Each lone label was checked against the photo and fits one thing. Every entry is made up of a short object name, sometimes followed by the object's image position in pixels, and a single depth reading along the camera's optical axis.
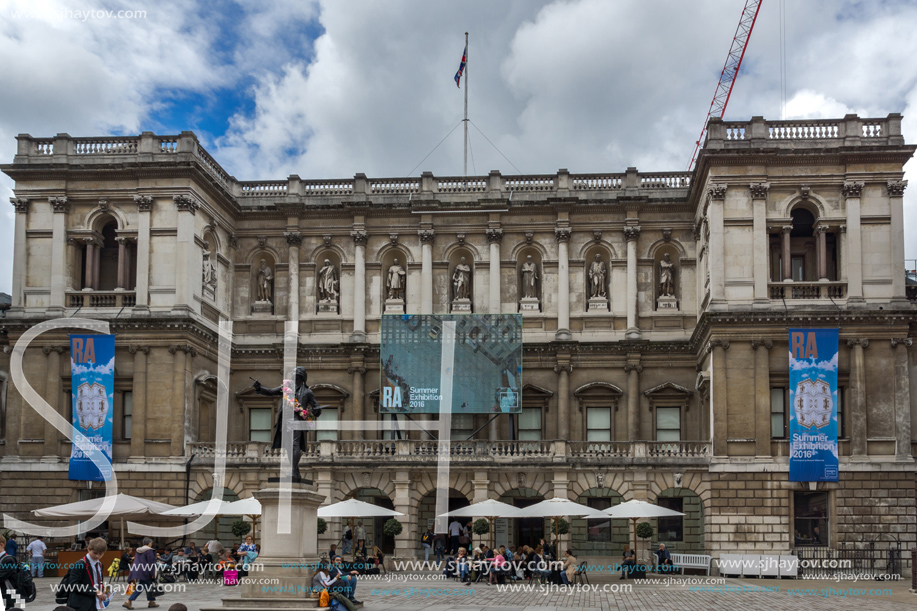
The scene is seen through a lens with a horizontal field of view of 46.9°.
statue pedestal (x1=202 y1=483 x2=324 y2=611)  23.22
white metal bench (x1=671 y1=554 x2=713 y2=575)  37.97
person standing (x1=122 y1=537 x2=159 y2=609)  26.41
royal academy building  41.38
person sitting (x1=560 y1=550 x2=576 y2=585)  32.69
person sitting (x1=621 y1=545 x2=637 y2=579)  35.96
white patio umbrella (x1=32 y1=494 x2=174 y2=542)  37.06
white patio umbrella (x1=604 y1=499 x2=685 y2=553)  36.41
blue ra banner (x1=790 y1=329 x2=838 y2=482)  40.44
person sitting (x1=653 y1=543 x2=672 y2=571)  37.62
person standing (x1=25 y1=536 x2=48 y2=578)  36.97
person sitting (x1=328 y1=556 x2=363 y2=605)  23.47
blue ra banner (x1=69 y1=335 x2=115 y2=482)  42.81
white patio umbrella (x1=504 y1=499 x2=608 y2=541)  36.09
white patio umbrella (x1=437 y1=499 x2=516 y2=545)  36.84
